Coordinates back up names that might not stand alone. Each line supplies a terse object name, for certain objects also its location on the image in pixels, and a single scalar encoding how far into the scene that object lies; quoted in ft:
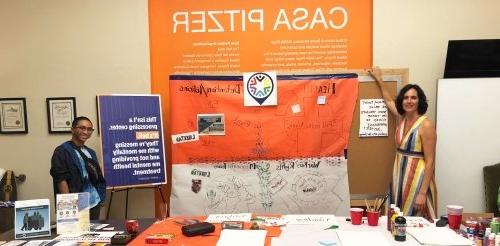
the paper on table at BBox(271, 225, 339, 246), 6.02
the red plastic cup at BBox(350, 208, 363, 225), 6.80
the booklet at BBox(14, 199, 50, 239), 6.51
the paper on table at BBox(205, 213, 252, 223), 7.21
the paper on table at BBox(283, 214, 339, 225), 7.00
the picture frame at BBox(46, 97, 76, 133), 11.71
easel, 11.09
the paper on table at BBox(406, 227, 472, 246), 5.77
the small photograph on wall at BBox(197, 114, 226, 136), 10.83
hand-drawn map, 10.76
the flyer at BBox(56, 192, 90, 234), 6.77
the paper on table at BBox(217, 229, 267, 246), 5.94
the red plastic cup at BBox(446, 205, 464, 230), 6.50
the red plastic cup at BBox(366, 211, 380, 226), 6.72
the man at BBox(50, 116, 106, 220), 9.77
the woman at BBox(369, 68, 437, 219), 9.34
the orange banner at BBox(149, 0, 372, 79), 11.28
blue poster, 10.48
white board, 10.37
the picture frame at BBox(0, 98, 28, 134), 11.84
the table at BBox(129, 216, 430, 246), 6.10
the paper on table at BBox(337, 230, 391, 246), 5.86
